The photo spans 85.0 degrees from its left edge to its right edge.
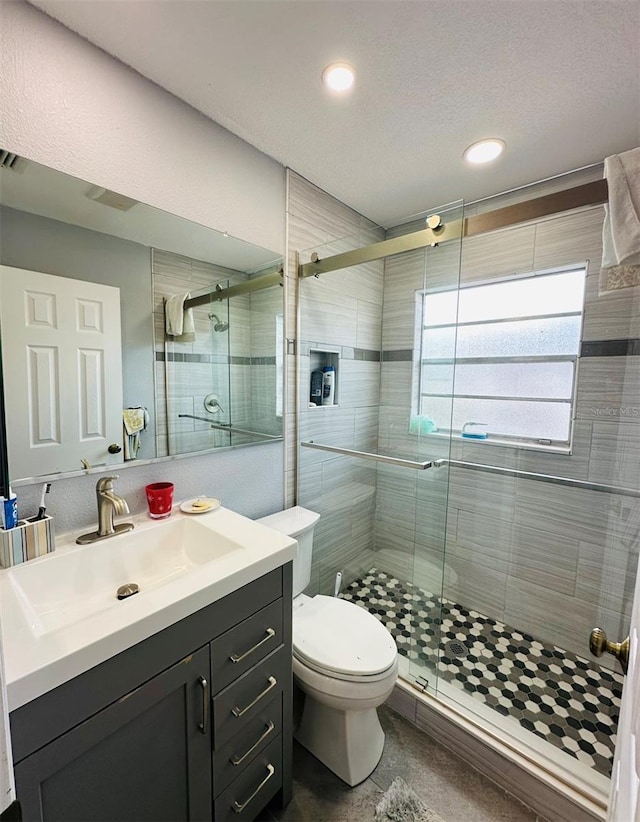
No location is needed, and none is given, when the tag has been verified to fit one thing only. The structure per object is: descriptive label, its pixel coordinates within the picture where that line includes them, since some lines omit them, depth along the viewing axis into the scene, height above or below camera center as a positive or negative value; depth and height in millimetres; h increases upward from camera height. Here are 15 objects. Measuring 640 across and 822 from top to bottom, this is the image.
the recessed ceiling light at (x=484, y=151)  1505 +1037
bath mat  1173 -1458
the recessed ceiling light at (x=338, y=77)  1143 +1017
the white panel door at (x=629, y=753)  415 -505
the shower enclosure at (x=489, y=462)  1596 -413
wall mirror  1007 +163
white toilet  1223 -1067
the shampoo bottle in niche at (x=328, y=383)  2039 -19
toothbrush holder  926 -465
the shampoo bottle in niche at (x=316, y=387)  1986 -43
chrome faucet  1117 -423
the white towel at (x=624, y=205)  1030 +548
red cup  1262 -451
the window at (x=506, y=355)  1803 +164
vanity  669 -695
